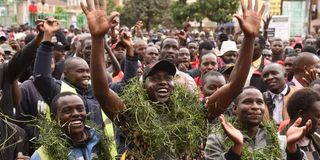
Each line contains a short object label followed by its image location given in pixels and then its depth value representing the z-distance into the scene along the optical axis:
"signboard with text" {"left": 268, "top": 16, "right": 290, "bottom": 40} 17.56
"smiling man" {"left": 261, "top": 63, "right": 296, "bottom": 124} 6.22
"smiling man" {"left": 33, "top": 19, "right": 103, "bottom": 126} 5.25
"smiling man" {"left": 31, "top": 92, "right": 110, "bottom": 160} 4.18
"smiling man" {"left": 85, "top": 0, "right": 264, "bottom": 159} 3.86
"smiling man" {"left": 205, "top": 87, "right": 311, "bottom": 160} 3.93
